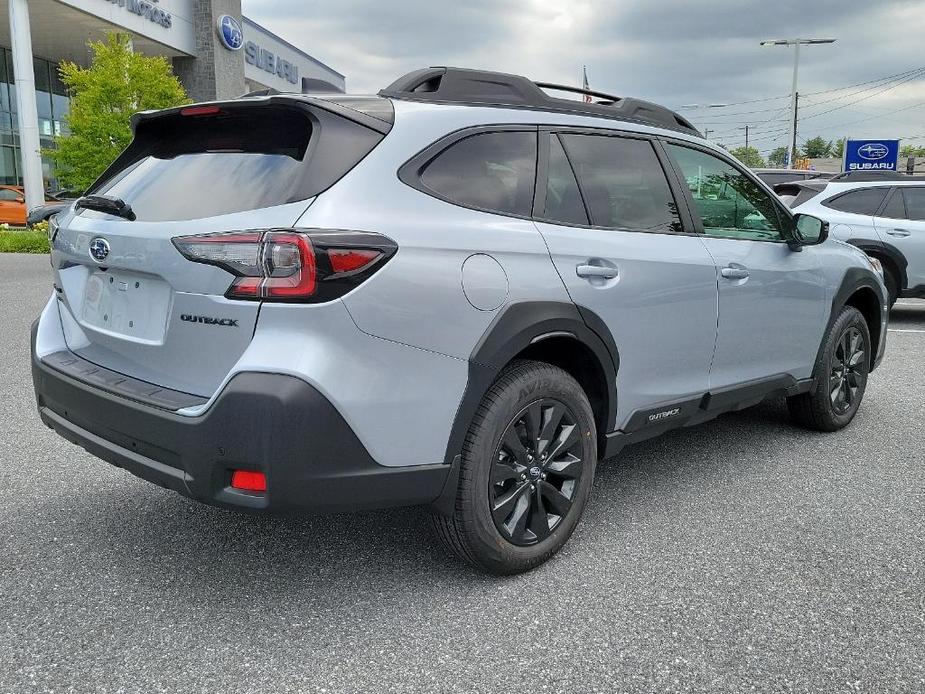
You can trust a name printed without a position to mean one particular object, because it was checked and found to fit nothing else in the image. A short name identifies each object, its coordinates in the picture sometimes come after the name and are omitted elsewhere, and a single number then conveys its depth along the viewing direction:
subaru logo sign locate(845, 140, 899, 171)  44.88
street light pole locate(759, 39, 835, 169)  36.66
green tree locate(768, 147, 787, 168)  109.76
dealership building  24.62
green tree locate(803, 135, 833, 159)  135.00
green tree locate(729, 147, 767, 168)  112.78
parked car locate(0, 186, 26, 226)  26.97
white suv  9.78
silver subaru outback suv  2.43
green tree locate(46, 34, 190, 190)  19.28
